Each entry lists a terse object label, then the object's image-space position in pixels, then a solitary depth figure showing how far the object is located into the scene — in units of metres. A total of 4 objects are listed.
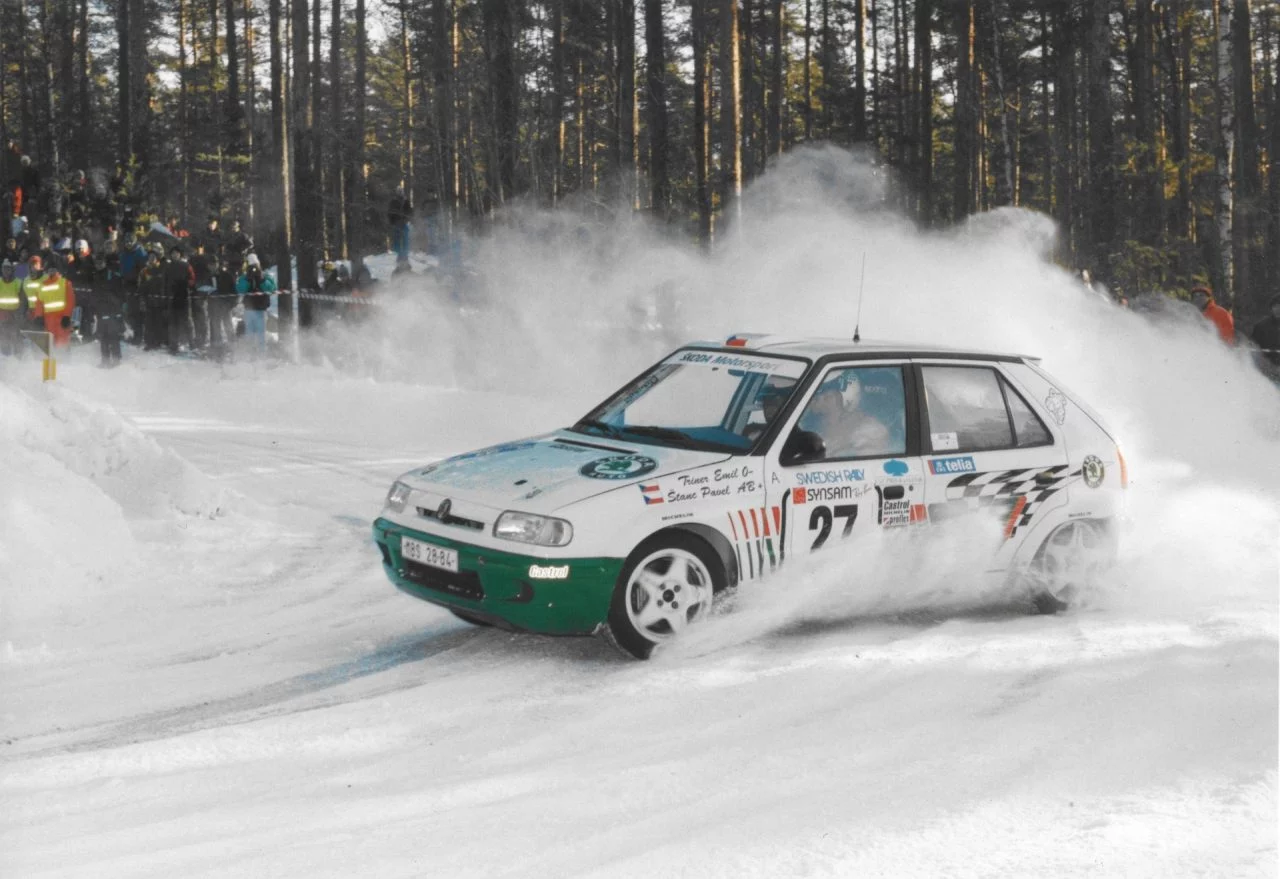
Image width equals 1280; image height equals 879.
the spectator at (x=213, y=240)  35.69
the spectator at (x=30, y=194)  28.14
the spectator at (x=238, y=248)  27.69
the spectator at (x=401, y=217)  29.06
